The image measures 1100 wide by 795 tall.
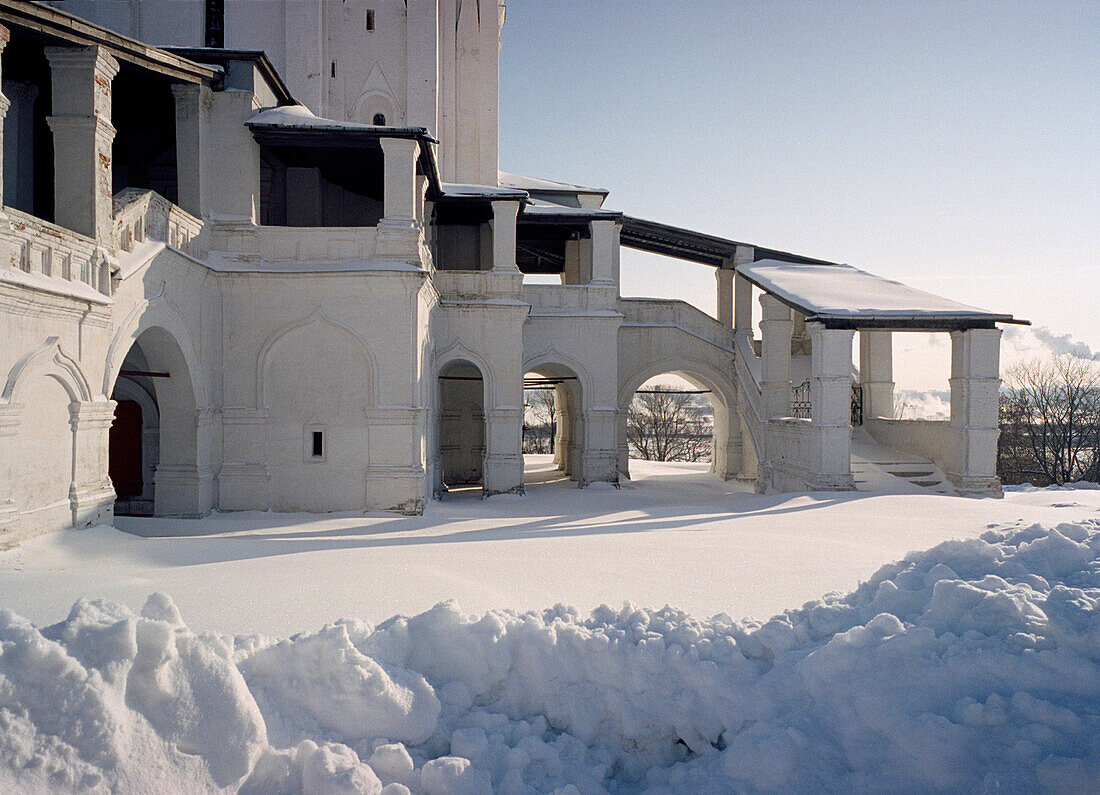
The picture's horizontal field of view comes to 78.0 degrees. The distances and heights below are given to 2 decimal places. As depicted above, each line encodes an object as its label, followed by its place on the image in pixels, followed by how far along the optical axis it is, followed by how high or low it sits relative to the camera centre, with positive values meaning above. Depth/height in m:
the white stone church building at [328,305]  8.70 +1.76
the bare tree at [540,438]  53.09 -3.42
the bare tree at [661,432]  52.78 -2.81
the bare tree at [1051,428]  33.22 -1.47
